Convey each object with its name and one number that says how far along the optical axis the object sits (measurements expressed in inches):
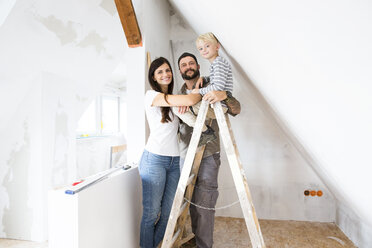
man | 68.8
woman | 61.3
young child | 54.9
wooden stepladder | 49.8
